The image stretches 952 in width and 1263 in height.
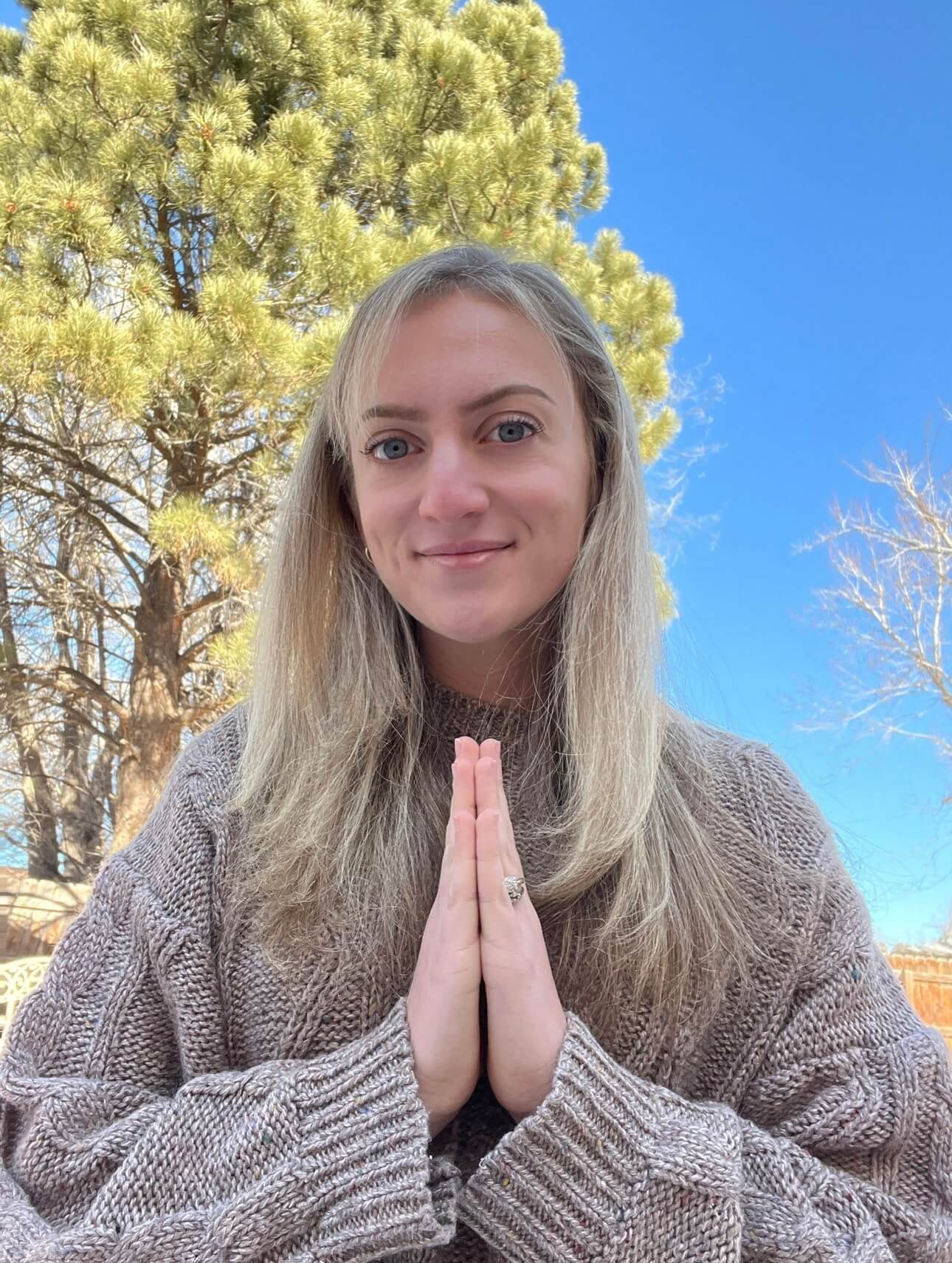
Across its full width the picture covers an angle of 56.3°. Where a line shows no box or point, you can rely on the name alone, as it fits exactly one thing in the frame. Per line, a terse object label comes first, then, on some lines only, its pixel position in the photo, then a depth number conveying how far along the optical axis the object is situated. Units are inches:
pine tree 128.8
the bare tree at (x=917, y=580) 223.6
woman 25.4
